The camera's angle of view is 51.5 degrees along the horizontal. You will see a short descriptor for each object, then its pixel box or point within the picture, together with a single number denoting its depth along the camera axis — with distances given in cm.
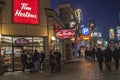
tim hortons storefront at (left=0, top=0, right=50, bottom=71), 1149
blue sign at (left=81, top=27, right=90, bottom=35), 3316
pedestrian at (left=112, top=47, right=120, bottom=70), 1112
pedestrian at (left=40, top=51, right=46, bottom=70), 1154
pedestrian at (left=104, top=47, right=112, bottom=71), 1103
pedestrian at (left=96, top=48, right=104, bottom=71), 1117
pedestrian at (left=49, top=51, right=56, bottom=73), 1074
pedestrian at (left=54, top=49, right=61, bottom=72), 1091
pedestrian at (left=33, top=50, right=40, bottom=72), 1110
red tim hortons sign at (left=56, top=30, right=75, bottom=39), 1281
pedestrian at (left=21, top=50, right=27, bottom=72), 1111
